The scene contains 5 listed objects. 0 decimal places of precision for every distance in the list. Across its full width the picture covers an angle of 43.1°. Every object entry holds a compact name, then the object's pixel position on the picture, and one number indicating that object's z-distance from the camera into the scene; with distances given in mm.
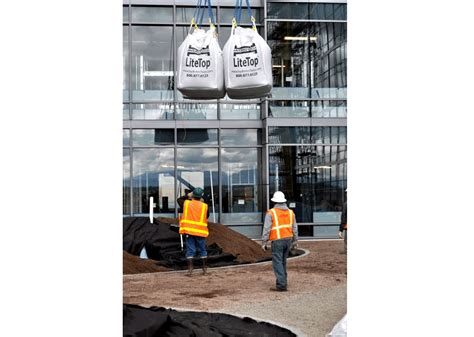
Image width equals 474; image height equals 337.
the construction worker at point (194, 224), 9242
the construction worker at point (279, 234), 7852
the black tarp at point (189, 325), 4577
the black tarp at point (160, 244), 10883
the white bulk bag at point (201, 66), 5285
